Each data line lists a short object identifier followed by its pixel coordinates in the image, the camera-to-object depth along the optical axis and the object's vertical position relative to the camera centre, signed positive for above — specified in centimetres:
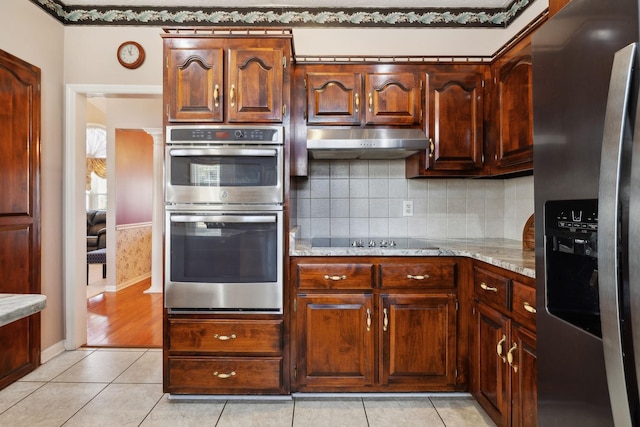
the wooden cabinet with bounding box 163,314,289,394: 210 -80
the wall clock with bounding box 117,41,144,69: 278 +118
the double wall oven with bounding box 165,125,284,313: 208 -2
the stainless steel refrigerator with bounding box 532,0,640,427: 73 +0
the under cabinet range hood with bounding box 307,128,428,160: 227 +44
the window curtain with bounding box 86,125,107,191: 752 +132
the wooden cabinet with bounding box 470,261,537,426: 152 -62
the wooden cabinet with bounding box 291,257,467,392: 212 -63
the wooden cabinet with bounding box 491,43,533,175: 197 +57
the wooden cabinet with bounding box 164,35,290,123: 210 +75
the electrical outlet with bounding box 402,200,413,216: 283 +5
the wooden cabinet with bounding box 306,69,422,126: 242 +76
